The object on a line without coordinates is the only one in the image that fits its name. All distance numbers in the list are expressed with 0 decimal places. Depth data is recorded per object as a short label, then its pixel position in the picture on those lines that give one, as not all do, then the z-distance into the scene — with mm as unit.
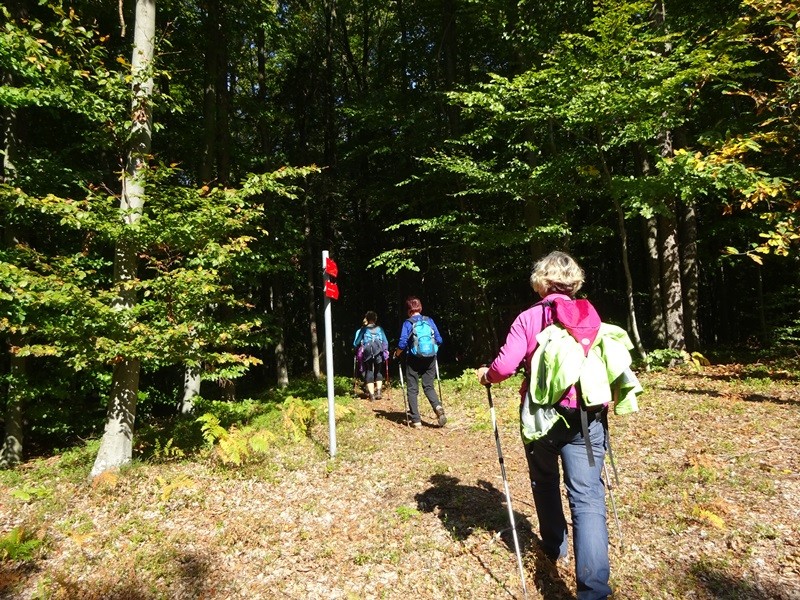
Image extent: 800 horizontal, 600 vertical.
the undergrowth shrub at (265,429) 6497
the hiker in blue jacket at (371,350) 11508
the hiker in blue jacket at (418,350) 7766
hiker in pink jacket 2854
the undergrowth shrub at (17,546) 4449
